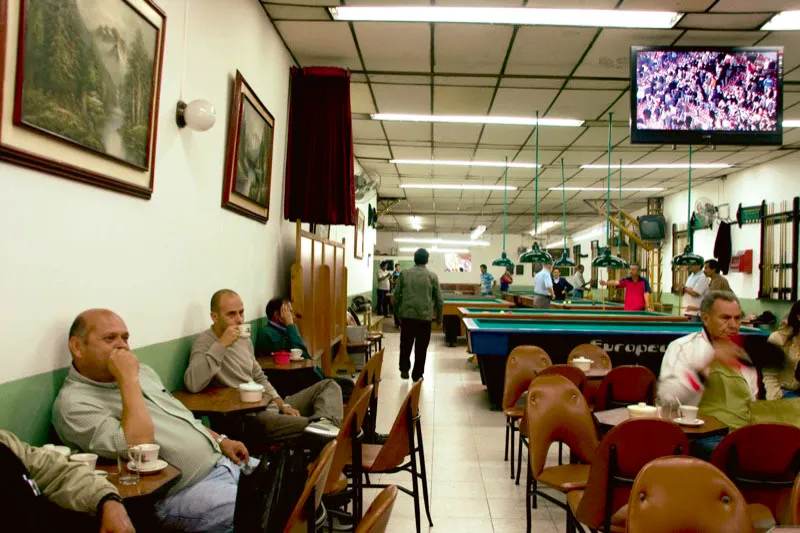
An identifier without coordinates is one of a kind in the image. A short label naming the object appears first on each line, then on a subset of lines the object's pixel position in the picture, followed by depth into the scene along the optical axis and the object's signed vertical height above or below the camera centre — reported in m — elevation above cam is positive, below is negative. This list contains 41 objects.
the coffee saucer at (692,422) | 2.91 -0.62
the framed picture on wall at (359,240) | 11.47 +0.87
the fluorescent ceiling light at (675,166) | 10.17 +2.29
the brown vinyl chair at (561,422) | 3.06 -0.69
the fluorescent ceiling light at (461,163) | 10.53 +2.24
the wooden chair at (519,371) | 4.52 -0.62
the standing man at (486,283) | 16.57 +0.16
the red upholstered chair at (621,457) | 2.36 -0.66
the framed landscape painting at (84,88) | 1.94 +0.71
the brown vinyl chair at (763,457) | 2.37 -0.64
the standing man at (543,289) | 11.80 +0.03
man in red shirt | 10.12 +0.05
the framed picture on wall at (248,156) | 4.17 +0.95
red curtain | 5.76 +1.26
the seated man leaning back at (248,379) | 3.35 -0.62
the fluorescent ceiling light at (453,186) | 13.18 +2.28
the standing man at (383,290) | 17.55 -0.16
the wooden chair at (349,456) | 2.68 -0.82
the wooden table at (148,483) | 1.84 -0.67
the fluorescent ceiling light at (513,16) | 4.67 +2.19
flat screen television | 4.73 +1.55
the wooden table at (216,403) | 2.94 -0.65
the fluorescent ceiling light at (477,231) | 20.87 +2.05
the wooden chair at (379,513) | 1.37 -0.55
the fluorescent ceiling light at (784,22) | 4.72 +2.27
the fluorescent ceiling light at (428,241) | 25.47 +1.96
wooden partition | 5.56 -0.14
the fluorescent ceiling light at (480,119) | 7.75 +2.23
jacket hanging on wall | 10.88 +0.94
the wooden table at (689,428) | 2.83 -0.66
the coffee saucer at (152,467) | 1.98 -0.65
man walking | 7.88 -0.26
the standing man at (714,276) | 8.67 +0.33
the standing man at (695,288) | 9.30 +0.14
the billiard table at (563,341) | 6.13 -0.52
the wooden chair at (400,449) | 3.04 -0.87
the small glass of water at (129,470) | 1.94 -0.66
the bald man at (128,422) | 2.16 -0.56
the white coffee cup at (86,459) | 1.90 -0.60
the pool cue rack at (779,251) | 8.99 +0.78
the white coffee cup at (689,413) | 2.97 -0.59
